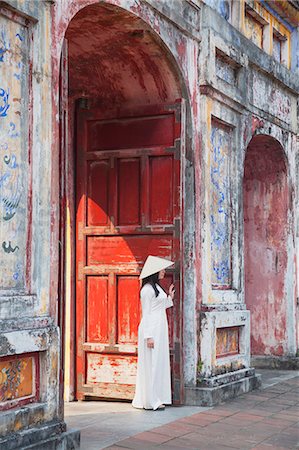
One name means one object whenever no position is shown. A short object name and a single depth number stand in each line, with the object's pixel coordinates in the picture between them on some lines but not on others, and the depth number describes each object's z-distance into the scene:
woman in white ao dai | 7.95
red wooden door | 8.55
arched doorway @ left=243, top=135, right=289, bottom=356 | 11.95
